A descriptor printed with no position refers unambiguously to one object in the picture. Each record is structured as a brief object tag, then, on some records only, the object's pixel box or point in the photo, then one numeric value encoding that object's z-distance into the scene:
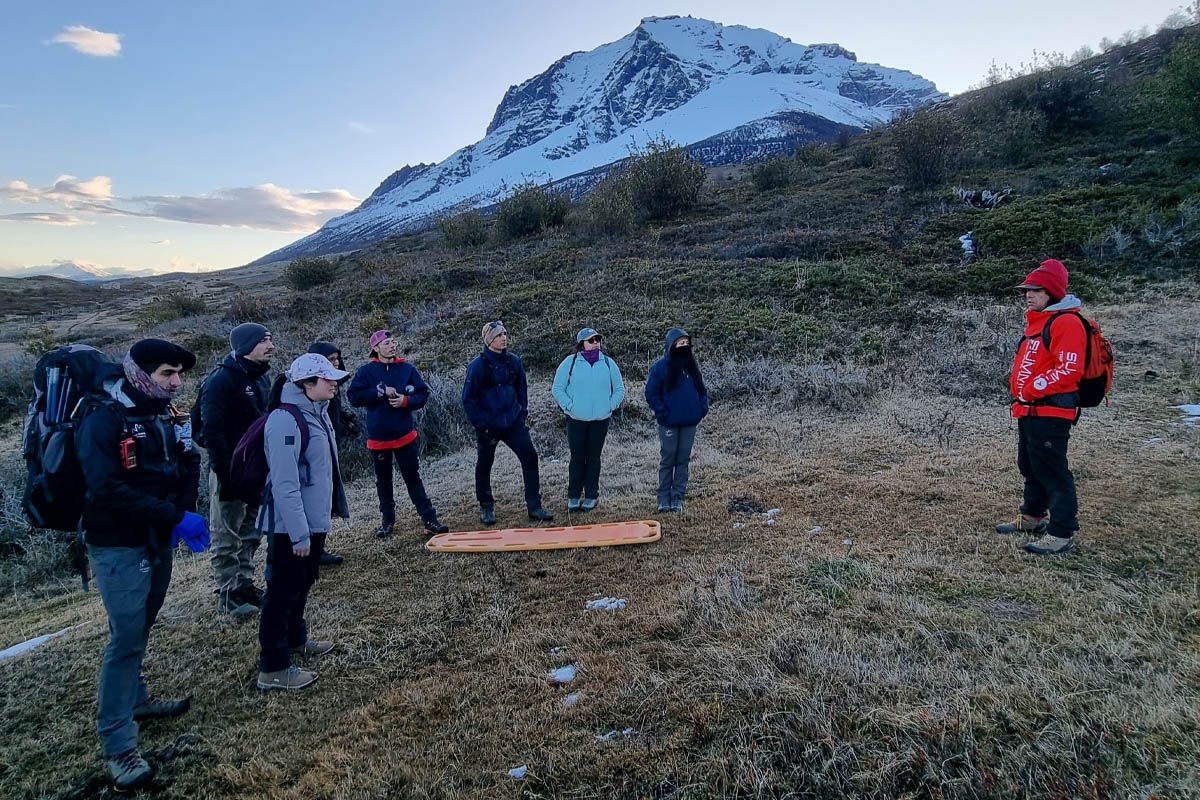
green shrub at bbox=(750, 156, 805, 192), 26.64
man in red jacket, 3.67
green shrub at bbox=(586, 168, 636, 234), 22.72
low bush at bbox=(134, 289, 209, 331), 22.47
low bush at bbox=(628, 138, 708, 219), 23.80
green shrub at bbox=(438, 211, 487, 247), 27.05
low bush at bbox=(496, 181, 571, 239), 26.23
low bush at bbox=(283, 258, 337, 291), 25.33
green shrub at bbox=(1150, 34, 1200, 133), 17.23
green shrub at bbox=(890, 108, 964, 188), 21.00
